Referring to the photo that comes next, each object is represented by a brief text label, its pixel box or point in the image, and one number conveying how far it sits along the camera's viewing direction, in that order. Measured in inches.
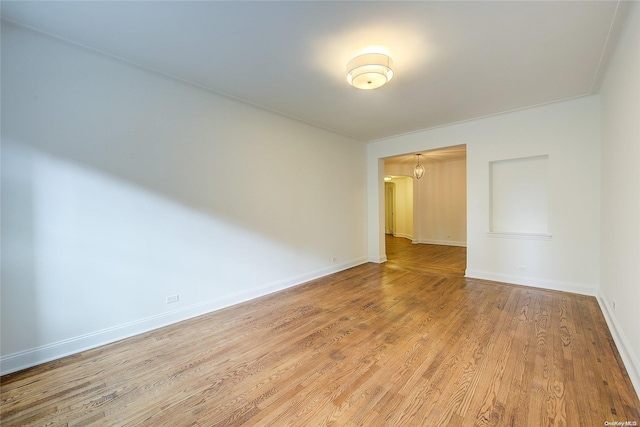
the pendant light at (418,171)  291.7
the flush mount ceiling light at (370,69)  97.2
